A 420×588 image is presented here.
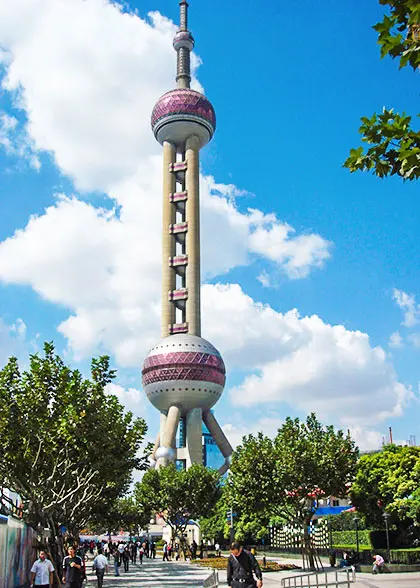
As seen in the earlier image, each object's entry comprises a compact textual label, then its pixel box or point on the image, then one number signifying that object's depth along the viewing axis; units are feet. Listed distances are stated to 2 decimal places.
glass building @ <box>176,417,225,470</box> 630.33
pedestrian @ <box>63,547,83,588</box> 57.62
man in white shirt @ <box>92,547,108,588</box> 97.71
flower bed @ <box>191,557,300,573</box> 145.89
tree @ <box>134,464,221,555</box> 224.74
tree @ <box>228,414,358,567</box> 142.18
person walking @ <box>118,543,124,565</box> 150.80
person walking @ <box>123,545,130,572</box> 150.71
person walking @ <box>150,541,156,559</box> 253.42
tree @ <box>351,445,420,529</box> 150.92
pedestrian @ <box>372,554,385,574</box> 126.52
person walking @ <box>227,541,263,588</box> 45.27
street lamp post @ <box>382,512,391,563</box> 136.05
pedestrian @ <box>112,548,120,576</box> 136.26
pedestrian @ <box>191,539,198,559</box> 204.28
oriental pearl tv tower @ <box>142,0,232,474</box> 337.52
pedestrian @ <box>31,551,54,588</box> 57.41
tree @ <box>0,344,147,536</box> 87.10
